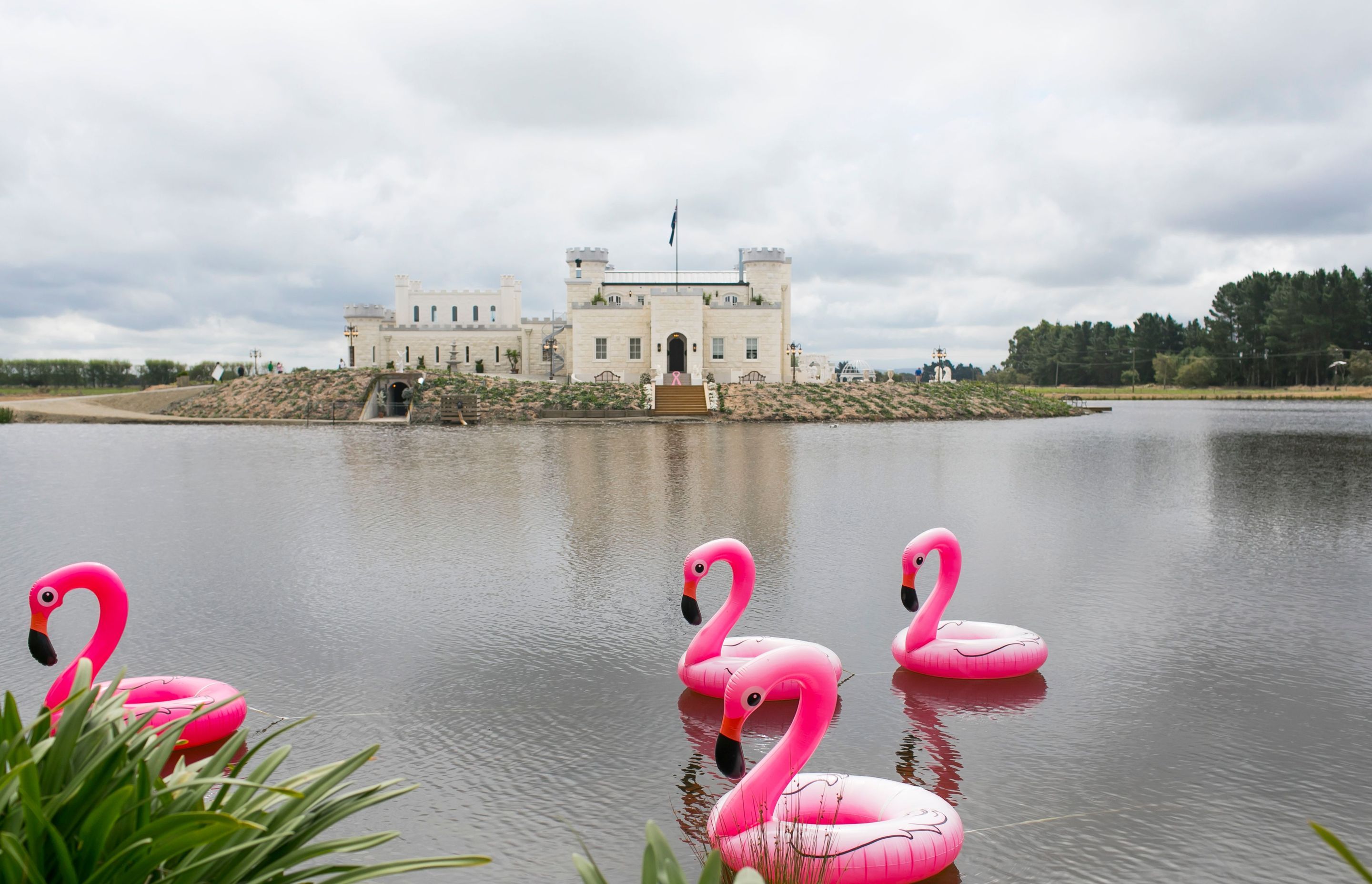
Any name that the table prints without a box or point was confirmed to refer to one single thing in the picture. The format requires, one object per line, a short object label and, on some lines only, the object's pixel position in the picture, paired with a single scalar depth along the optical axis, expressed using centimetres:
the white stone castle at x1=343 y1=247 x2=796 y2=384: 5997
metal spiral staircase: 6862
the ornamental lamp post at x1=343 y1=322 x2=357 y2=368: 6531
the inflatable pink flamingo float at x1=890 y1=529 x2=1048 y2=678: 862
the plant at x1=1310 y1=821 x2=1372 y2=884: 248
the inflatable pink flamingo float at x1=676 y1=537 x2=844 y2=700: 800
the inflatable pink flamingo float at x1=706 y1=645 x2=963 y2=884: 504
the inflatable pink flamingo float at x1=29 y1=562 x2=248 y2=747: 717
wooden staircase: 5278
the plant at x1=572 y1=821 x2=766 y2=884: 283
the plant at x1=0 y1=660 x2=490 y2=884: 309
